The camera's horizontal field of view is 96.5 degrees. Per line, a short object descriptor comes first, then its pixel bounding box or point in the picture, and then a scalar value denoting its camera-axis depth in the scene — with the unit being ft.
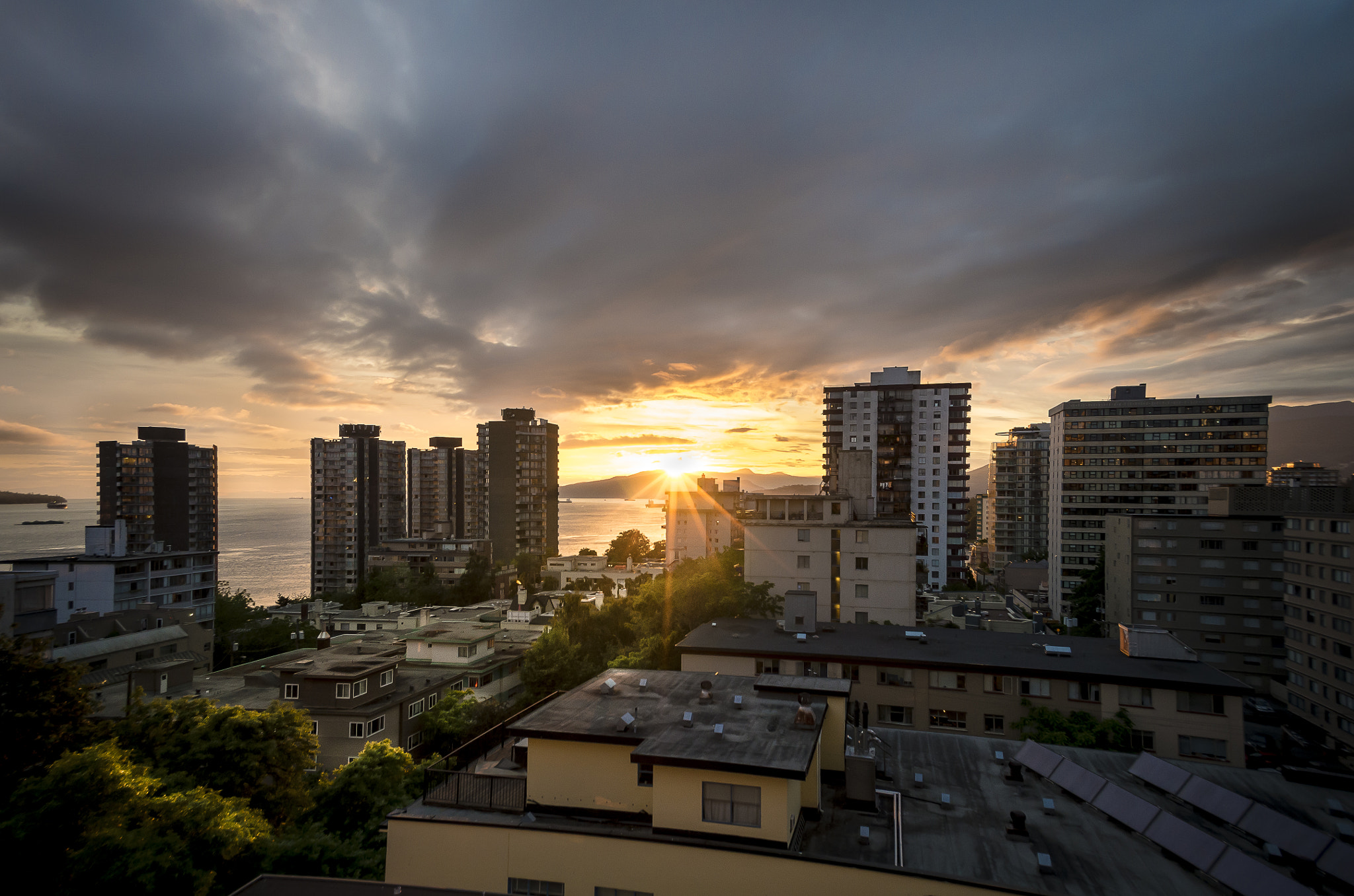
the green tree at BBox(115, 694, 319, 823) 66.18
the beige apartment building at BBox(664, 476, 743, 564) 386.93
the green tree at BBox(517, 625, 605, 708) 125.90
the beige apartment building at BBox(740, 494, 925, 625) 143.33
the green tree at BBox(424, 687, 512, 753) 105.50
